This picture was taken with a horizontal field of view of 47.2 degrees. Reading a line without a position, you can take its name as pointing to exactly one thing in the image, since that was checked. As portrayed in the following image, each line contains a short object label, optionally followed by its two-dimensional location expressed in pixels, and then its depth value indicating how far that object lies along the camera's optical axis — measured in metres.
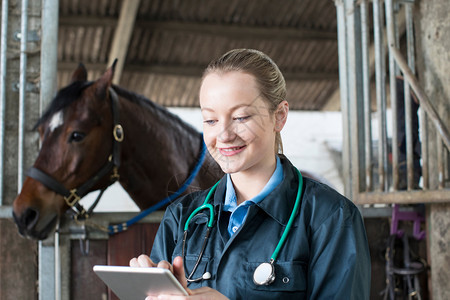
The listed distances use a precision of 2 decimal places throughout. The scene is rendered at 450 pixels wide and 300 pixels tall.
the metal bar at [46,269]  2.11
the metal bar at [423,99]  2.02
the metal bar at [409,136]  2.18
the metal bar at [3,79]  2.23
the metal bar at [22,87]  2.21
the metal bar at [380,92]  2.38
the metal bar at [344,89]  2.59
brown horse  2.06
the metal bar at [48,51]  2.25
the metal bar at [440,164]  2.09
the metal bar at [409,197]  2.02
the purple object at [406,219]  2.48
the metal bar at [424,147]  2.13
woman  0.96
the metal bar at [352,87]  2.53
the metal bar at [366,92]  2.43
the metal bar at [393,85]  2.29
